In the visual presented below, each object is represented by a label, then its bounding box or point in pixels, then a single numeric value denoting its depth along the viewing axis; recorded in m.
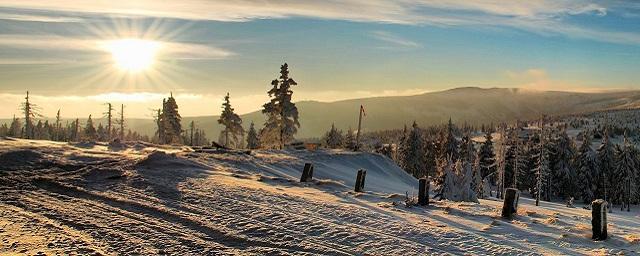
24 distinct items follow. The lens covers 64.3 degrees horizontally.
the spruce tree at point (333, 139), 81.03
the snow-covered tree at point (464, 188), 19.91
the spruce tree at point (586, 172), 74.50
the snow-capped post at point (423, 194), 15.31
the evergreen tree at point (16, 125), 130.12
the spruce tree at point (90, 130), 102.25
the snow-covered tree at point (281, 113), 51.22
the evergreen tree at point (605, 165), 75.75
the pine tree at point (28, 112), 79.31
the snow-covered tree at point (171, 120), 68.06
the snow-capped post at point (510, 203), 13.31
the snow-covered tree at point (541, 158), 53.06
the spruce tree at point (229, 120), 67.31
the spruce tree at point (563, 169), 75.50
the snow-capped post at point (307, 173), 20.94
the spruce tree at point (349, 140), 78.81
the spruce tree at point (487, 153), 80.31
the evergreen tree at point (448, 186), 20.22
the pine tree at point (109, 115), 87.12
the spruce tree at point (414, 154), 78.56
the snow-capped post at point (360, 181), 18.73
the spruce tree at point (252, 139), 94.97
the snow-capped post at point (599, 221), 10.84
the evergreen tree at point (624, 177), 73.81
